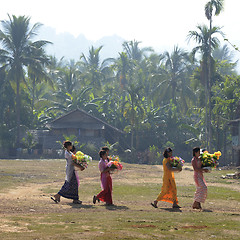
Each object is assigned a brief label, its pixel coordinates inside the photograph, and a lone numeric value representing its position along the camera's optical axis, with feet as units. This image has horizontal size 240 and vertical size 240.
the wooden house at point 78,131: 187.21
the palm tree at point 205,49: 172.41
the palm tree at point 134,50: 319.88
